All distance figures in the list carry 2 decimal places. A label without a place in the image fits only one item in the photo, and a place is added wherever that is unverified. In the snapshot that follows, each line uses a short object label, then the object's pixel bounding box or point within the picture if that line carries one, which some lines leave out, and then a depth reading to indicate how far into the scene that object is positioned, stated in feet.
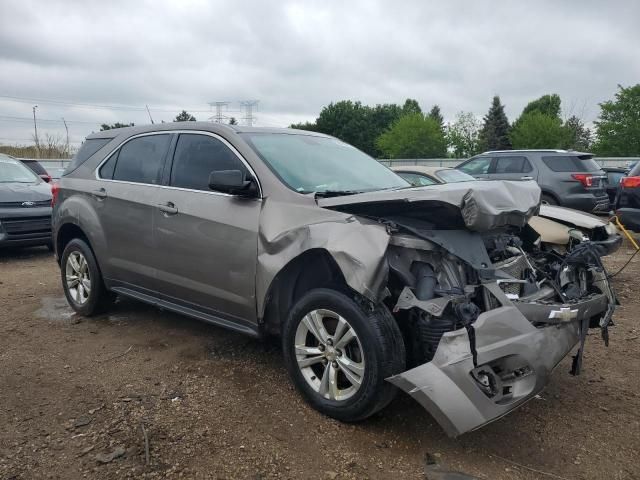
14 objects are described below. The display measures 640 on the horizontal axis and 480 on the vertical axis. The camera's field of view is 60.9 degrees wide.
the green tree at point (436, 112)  296.71
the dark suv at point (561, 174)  37.14
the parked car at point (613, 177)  49.67
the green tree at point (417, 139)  186.70
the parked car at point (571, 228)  14.71
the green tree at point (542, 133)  162.91
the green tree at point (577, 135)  167.53
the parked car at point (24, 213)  26.71
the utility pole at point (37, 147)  97.91
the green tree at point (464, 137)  198.70
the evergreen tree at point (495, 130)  199.62
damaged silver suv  8.97
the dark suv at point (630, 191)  25.27
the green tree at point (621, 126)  135.03
